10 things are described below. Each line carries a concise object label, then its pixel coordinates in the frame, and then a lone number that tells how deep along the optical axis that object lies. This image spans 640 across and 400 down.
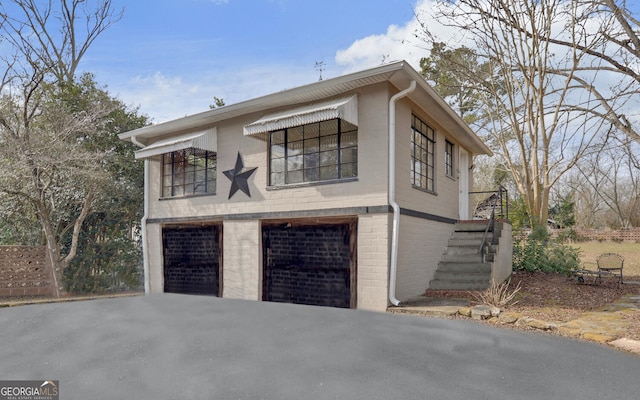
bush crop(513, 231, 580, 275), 12.97
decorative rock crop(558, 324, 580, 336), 6.38
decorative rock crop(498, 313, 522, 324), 7.01
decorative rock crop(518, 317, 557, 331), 6.65
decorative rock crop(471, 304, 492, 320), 7.27
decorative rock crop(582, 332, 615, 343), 6.01
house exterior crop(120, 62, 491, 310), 8.34
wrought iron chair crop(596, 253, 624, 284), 12.18
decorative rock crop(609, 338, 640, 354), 5.62
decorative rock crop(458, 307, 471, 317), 7.43
